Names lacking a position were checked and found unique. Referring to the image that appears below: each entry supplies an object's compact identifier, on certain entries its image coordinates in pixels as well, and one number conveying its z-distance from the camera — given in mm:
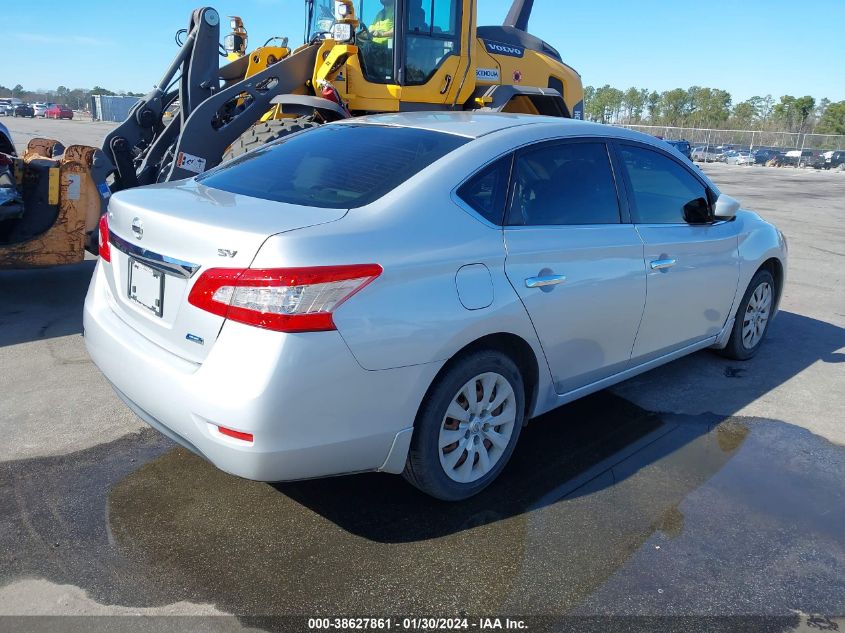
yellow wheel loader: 6078
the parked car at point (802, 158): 43938
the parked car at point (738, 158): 44688
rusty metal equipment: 5717
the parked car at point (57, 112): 64688
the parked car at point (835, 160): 42250
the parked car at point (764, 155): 44781
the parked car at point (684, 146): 32181
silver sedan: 2438
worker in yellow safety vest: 8156
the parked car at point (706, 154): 44844
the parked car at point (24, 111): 64438
